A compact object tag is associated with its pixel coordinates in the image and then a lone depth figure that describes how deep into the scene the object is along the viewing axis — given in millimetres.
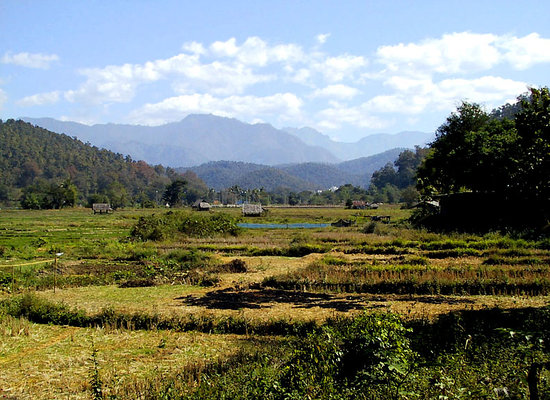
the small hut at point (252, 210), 69062
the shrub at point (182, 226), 34344
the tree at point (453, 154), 35344
